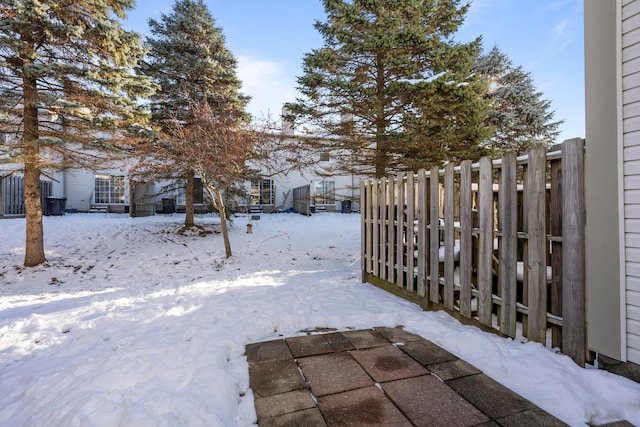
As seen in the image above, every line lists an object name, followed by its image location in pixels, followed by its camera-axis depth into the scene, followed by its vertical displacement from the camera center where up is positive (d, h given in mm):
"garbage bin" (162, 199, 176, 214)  17578 +415
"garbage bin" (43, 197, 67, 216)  14508 +372
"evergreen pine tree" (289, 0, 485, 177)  7539 +3168
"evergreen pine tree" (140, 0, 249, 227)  11211 +5141
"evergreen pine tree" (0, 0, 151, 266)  6734 +3060
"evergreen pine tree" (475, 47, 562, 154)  12023 +4129
